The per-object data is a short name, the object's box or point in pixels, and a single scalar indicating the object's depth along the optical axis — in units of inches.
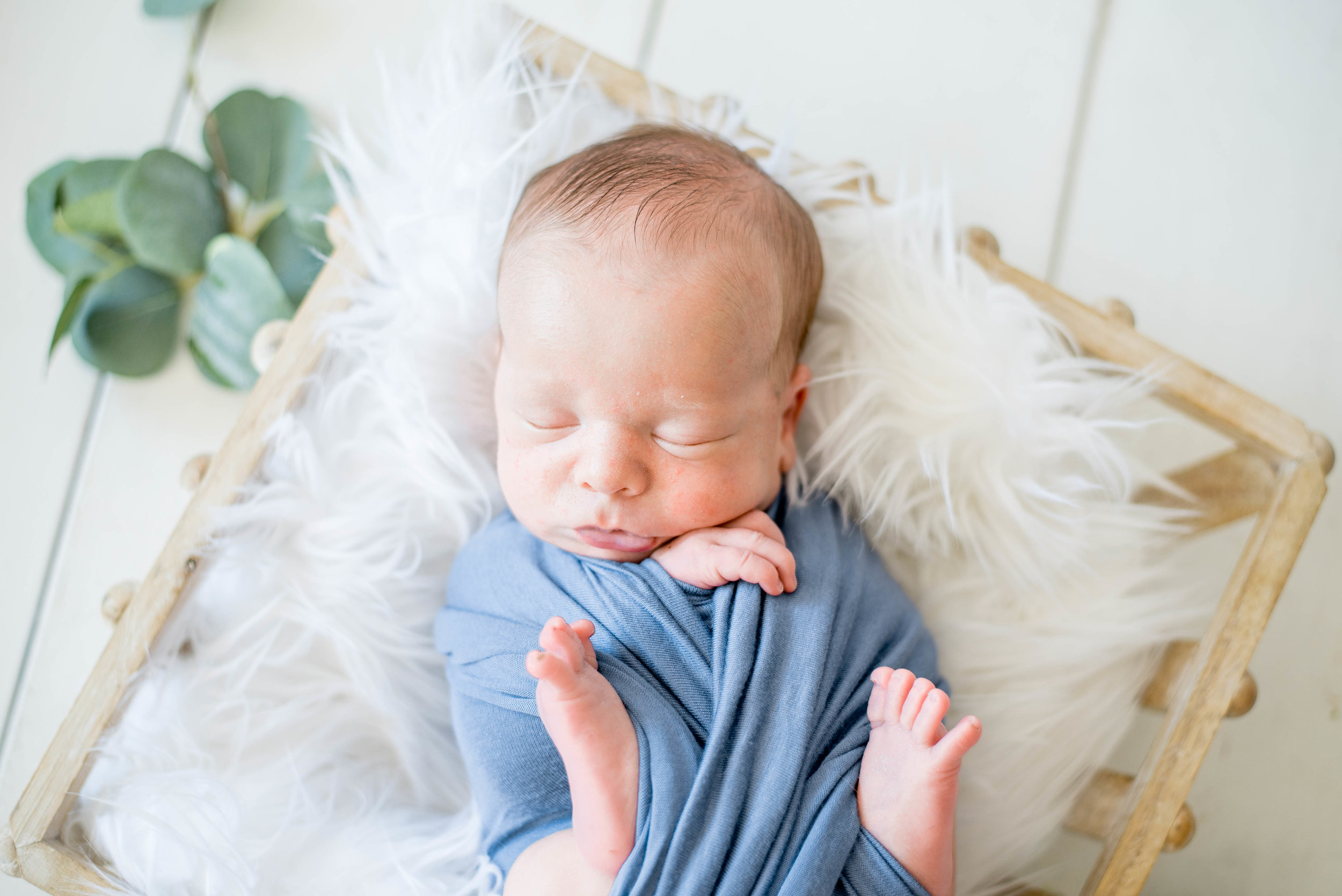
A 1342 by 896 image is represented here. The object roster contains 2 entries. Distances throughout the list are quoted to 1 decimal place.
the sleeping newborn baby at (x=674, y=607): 16.7
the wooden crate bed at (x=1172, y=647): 18.0
